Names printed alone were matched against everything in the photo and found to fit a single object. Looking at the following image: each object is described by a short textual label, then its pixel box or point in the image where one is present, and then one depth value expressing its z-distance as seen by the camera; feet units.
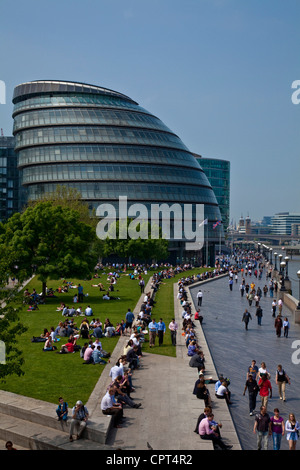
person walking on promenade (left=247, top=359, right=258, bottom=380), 63.97
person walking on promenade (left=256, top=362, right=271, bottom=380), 64.27
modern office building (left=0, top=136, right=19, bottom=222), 431.27
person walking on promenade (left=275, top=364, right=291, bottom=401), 64.64
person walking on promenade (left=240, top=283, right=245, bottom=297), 183.73
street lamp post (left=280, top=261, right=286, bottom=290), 162.19
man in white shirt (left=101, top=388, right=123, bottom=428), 53.83
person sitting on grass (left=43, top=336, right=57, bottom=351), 83.84
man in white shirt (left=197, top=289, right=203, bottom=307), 152.25
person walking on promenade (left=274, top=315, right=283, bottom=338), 106.32
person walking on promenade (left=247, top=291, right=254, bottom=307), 155.58
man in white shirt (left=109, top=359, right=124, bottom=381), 63.82
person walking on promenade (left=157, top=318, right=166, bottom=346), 91.56
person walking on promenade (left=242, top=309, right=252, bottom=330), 113.80
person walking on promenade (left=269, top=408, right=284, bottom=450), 49.06
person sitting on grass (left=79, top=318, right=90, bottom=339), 94.01
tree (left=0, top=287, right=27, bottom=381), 54.34
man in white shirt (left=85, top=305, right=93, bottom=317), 117.08
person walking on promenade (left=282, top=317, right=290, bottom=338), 107.11
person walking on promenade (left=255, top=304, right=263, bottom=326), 121.60
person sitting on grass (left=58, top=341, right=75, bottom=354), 82.74
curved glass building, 348.38
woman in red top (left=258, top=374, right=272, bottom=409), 60.75
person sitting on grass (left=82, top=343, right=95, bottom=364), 76.28
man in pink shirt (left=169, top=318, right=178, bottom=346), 92.73
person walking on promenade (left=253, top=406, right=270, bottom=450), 49.34
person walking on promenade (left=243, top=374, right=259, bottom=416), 60.23
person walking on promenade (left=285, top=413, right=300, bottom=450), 48.93
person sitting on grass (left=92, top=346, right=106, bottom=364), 76.18
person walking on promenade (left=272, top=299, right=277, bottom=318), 136.36
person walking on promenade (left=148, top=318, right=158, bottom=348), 90.53
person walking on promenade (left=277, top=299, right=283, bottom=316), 137.16
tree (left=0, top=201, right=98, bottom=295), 145.28
